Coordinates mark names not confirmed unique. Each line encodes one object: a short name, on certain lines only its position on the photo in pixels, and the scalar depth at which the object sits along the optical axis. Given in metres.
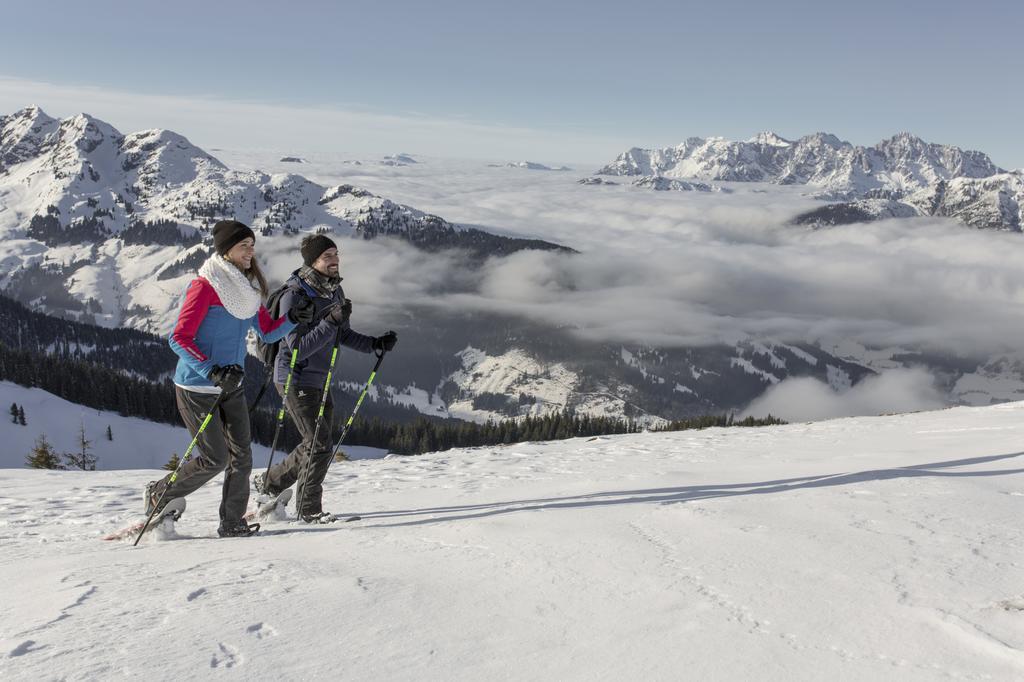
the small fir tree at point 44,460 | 43.54
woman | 6.16
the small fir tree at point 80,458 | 63.43
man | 7.58
